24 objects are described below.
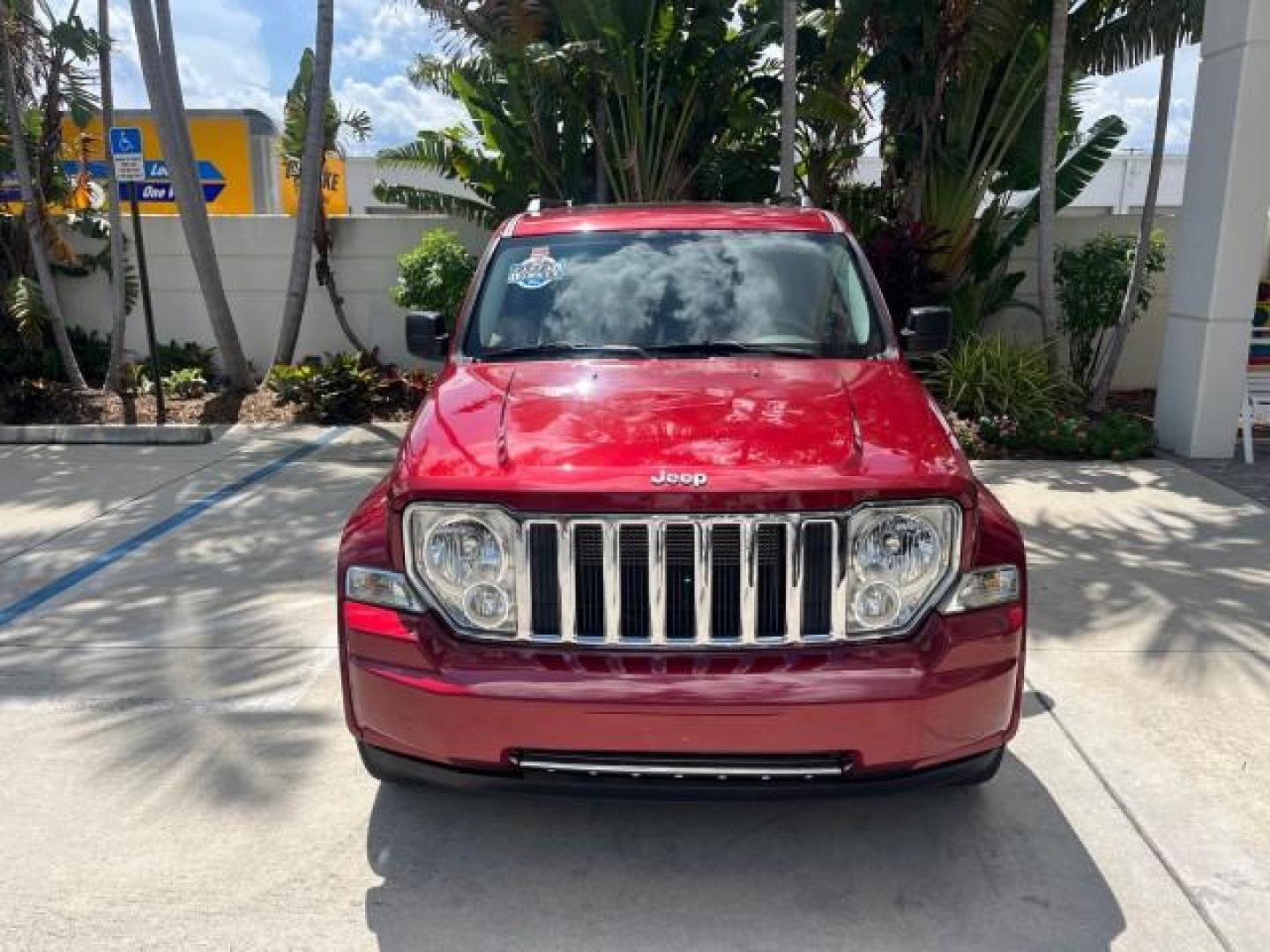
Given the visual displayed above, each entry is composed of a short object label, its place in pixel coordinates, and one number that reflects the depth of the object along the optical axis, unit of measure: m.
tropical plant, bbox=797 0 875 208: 10.07
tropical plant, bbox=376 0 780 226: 10.44
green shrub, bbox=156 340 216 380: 11.62
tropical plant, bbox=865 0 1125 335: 10.09
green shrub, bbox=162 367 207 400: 10.92
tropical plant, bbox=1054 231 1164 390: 10.12
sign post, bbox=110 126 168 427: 8.69
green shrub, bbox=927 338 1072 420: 9.08
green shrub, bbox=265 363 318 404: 10.30
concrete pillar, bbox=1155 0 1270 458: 7.70
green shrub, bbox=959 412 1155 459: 8.36
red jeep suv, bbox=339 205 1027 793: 2.64
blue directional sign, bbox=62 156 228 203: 12.99
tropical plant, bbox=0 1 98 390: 9.83
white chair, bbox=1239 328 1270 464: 8.26
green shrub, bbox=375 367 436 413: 10.40
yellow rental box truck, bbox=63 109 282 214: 17.14
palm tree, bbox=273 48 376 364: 10.65
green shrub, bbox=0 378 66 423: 10.20
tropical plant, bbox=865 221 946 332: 9.91
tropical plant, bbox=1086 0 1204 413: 9.11
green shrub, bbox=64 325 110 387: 11.62
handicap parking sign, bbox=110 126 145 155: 8.71
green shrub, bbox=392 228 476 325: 10.54
